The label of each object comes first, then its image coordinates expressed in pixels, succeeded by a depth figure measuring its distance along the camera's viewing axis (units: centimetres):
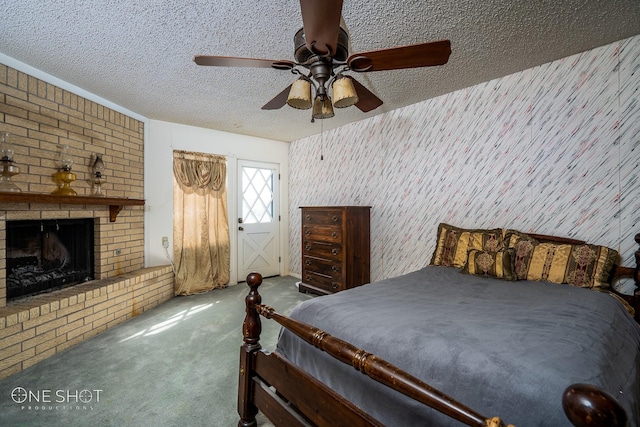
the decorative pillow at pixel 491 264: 212
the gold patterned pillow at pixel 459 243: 237
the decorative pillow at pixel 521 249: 213
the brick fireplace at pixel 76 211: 219
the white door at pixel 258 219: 449
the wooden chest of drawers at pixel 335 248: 335
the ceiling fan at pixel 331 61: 126
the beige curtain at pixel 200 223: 386
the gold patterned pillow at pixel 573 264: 190
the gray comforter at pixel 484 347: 88
